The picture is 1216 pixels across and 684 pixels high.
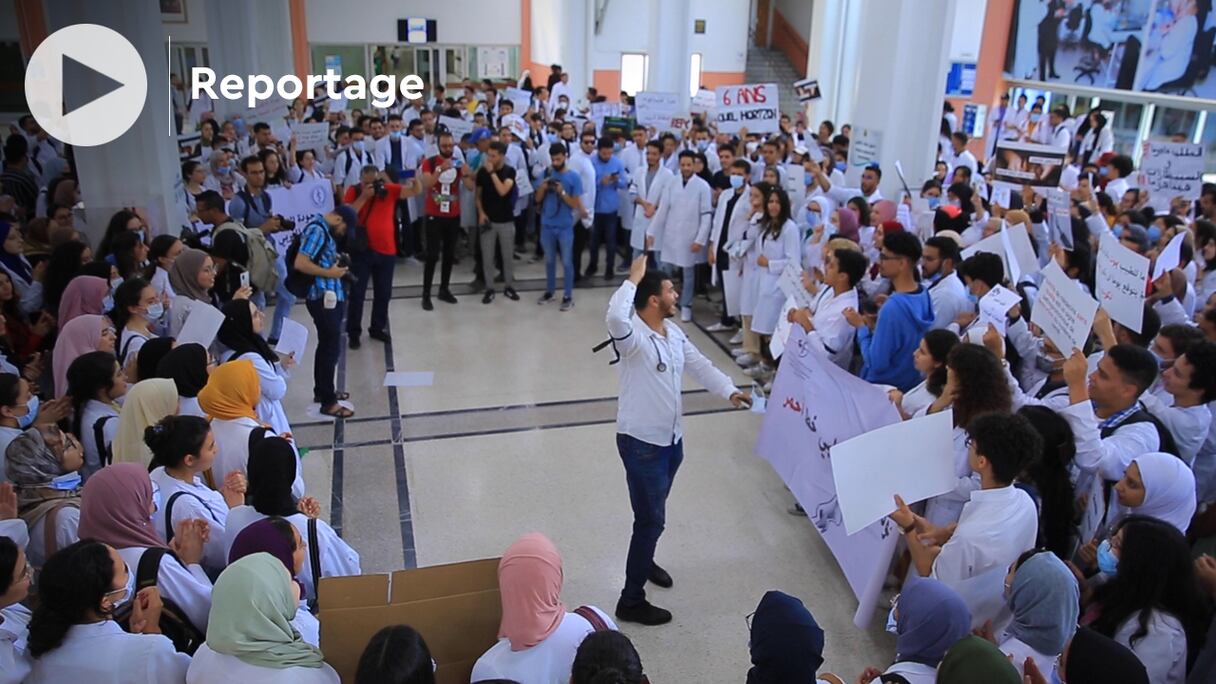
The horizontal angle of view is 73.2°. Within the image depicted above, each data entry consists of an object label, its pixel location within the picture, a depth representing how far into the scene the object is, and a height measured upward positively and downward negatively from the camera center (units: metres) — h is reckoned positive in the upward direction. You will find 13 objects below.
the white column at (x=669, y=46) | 14.05 +0.92
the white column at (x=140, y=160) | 7.04 -0.61
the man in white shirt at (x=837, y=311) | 4.93 -1.20
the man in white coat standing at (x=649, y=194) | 8.66 -0.99
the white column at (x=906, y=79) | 8.60 +0.30
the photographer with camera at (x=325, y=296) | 5.98 -1.44
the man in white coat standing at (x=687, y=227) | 8.27 -1.25
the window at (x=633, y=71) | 22.06 +0.76
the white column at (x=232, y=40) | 13.85 +0.83
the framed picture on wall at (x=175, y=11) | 21.19 +1.92
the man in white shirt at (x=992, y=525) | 2.94 -1.44
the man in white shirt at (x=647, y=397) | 3.75 -1.32
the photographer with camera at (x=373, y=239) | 7.04 -1.22
